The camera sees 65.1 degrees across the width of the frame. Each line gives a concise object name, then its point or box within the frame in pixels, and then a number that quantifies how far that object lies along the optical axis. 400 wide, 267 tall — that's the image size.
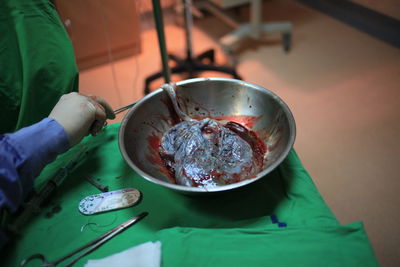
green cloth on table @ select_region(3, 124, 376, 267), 0.64
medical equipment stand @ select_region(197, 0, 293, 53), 2.34
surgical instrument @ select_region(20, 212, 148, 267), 0.66
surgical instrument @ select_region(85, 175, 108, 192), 0.81
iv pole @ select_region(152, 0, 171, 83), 1.52
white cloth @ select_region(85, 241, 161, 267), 0.64
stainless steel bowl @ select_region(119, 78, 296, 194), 0.84
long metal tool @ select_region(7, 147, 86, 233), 0.72
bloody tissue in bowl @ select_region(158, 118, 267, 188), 0.77
